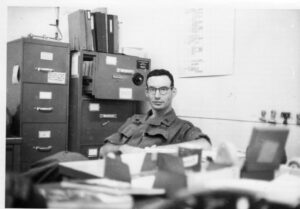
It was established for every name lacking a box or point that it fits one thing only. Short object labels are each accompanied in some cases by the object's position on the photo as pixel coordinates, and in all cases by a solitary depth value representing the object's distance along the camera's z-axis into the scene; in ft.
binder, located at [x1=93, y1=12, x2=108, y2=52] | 7.20
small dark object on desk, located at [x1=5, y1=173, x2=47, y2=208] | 2.76
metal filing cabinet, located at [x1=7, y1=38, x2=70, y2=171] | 6.69
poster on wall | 5.21
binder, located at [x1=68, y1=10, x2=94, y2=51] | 7.04
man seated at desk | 5.28
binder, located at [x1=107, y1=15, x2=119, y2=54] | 7.10
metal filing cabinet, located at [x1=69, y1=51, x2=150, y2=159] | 6.90
